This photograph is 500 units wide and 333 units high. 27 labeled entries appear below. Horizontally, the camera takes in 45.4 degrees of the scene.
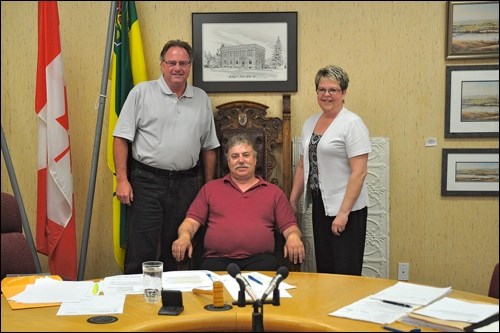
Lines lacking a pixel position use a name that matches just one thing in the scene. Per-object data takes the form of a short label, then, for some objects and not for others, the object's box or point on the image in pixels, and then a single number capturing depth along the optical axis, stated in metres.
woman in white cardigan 3.05
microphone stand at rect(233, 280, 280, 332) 1.68
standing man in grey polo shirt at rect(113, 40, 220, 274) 3.42
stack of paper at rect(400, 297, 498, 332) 1.69
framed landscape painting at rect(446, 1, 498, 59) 3.72
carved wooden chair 3.70
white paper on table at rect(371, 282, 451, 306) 1.93
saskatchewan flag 3.65
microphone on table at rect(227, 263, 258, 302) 1.74
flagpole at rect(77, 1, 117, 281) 3.60
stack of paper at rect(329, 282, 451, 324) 1.79
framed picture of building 3.80
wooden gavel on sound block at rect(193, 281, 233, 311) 1.90
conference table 1.72
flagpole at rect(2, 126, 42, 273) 3.53
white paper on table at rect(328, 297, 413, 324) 1.77
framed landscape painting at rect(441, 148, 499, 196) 3.80
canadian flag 3.58
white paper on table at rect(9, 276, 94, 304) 1.96
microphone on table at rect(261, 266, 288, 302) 1.72
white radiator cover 3.78
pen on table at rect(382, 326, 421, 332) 1.67
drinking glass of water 1.99
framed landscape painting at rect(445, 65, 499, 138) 3.76
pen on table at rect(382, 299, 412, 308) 1.88
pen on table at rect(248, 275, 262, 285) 2.23
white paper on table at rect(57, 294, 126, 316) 1.83
